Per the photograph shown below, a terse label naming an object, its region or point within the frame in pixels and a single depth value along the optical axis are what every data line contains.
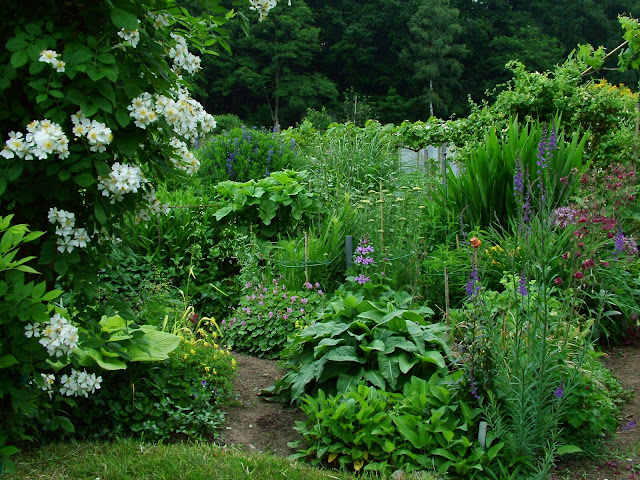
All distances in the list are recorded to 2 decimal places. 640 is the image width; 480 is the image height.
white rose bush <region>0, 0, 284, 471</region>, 2.03
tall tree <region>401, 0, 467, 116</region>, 38.12
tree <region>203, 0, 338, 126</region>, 35.28
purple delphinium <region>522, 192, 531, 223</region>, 3.02
